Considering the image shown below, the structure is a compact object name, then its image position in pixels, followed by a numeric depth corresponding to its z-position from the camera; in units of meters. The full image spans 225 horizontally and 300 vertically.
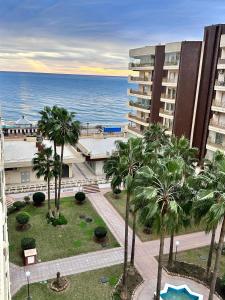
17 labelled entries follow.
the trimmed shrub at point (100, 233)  32.03
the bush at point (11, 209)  37.77
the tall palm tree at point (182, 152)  28.53
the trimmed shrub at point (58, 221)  35.56
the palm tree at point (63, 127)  32.94
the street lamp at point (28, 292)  23.92
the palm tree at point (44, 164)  35.47
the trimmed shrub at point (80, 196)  40.78
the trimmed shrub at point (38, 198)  39.66
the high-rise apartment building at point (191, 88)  40.66
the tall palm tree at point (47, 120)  33.38
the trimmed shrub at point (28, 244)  28.94
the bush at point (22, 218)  33.61
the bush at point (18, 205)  38.38
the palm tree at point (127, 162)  22.95
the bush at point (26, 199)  40.84
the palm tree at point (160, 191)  18.19
